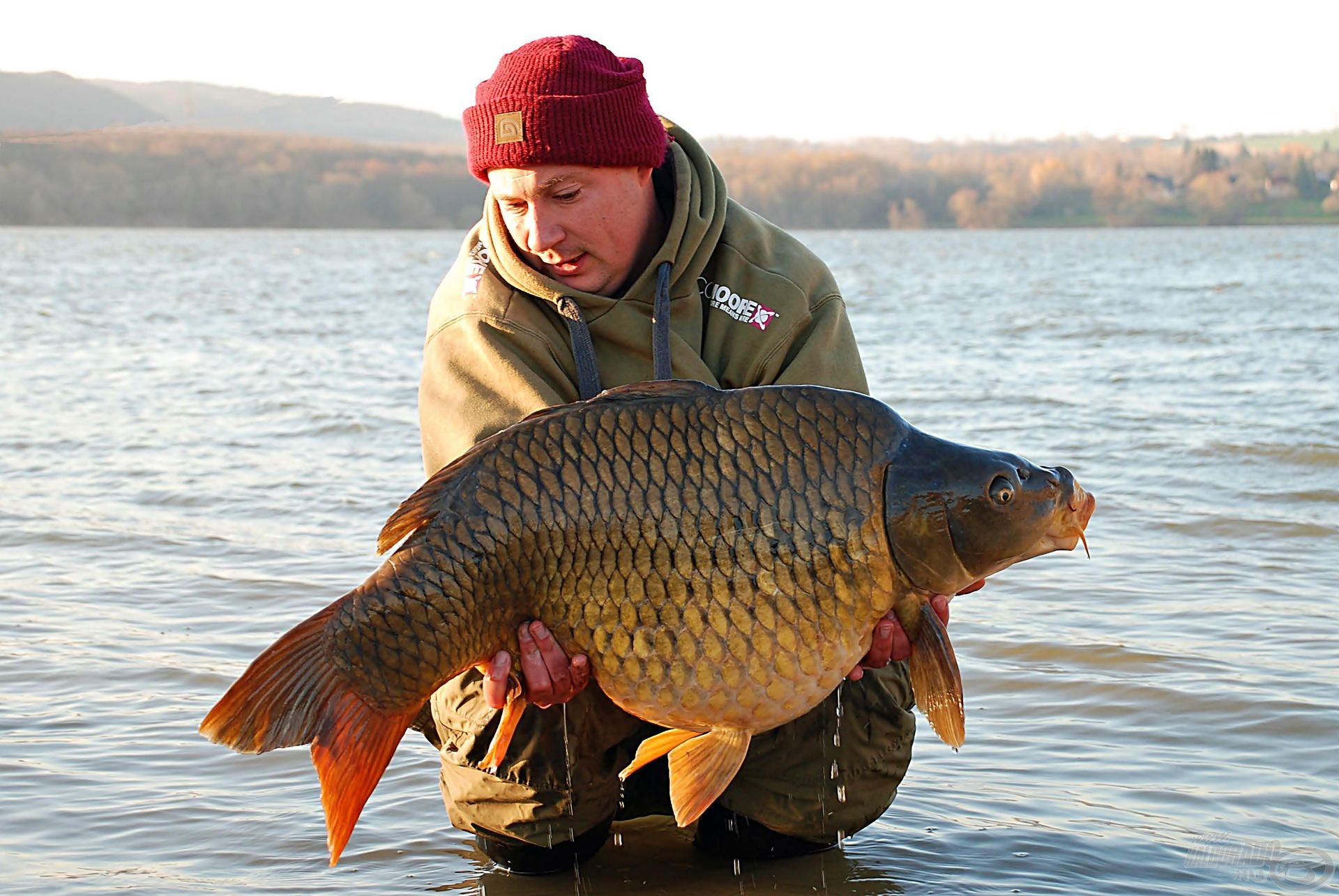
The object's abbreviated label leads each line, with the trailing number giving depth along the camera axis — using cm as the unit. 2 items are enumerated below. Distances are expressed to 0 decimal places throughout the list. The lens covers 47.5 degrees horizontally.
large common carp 284
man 339
